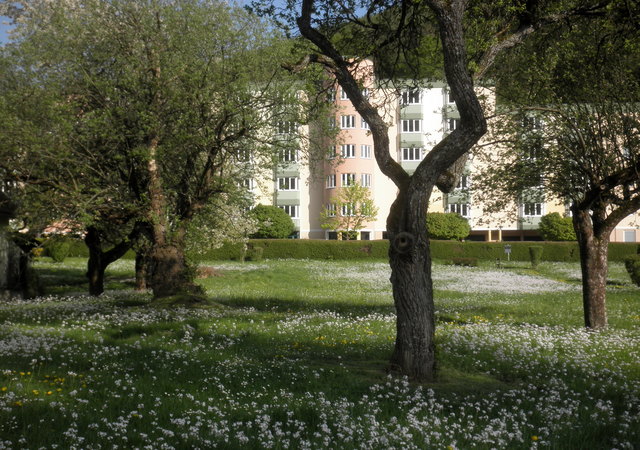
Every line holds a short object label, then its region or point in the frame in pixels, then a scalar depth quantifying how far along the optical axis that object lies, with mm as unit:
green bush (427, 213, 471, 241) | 64812
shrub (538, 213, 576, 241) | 64062
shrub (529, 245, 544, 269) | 49438
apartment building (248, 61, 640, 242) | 73812
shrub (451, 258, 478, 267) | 49906
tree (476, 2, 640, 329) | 14328
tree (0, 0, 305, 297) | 16734
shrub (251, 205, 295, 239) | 66031
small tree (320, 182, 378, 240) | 69038
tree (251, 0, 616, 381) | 8641
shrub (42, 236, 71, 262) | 42003
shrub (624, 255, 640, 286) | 31805
